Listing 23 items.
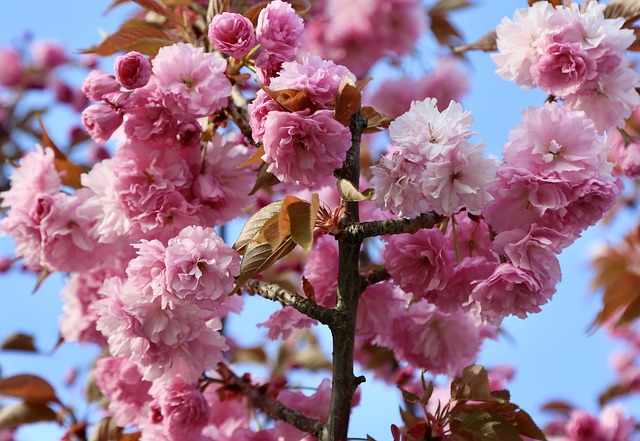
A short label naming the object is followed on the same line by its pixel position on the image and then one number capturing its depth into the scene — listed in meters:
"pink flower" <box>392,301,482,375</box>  2.01
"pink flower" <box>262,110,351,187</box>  1.82
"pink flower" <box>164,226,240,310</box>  1.84
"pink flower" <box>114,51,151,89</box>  1.90
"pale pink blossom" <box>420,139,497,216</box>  1.82
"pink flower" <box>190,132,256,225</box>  1.95
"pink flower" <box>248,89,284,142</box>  1.83
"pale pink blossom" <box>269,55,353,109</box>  1.83
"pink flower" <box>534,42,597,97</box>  1.90
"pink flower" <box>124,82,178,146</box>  1.91
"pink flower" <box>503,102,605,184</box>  1.85
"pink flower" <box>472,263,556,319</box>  1.85
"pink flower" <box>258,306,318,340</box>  1.92
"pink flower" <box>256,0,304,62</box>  1.88
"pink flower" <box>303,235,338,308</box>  1.95
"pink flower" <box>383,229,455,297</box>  1.89
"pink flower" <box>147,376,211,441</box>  1.96
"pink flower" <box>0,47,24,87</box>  4.44
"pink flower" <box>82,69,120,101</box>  1.93
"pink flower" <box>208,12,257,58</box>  1.88
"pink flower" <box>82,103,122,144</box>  1.93
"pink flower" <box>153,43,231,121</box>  1.91
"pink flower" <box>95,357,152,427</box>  2.02
